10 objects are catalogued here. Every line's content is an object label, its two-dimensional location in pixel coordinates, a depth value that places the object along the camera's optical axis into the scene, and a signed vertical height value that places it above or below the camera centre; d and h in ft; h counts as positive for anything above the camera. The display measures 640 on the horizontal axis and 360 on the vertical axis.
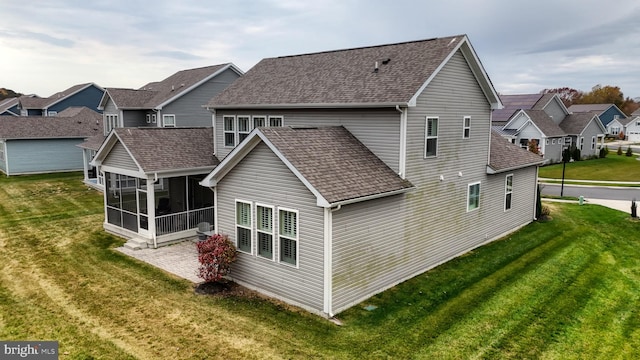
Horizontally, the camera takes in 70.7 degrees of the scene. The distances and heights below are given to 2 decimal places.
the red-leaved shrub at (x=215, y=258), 43.09 -12.49
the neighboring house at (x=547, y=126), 146.82 +1.08
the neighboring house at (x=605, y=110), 272.92 +11.50
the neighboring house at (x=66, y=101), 184.03 +10.25
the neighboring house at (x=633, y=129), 274.98 +0.14
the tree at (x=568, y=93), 395.87 +32.24
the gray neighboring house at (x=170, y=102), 94.17 +5.31
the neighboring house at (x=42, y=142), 118.52 -4.51
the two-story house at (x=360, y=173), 38.70 -4.54
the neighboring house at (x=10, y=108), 217.36 +8.67
